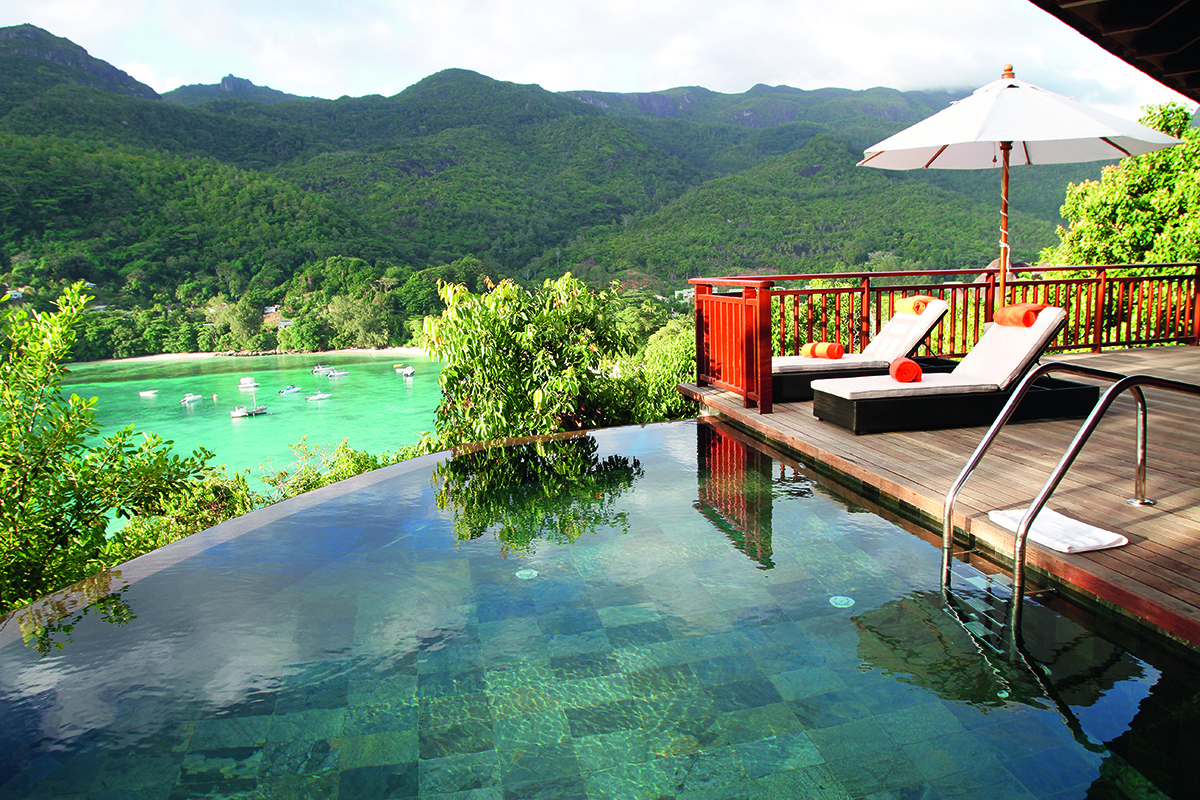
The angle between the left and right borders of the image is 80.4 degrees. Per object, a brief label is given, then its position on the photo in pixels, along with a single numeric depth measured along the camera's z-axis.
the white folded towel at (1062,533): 2.71
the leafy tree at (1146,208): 11.22
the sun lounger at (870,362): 5.73
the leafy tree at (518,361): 6.15
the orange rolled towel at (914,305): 5.90
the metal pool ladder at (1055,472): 2.41
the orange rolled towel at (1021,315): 4.81
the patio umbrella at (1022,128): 4.91
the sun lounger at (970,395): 4.66
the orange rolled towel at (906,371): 4.76
